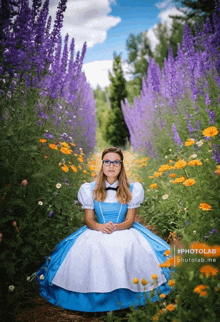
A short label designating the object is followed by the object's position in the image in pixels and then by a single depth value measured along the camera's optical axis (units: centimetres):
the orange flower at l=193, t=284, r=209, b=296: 112
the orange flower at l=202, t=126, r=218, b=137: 185
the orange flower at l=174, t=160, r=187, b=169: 201
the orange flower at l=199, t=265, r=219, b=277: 119
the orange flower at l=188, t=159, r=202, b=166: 186
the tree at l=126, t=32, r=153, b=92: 2123
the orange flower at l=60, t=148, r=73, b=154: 268
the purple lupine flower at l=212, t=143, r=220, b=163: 195
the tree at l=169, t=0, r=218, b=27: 711
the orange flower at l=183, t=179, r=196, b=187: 177
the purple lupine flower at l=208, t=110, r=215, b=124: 251
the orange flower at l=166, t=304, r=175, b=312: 124
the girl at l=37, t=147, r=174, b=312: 176
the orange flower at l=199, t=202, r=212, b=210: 154
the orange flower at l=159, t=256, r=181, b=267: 132
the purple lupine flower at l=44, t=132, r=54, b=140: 267
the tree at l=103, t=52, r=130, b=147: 1402
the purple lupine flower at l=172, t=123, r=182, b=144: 340
